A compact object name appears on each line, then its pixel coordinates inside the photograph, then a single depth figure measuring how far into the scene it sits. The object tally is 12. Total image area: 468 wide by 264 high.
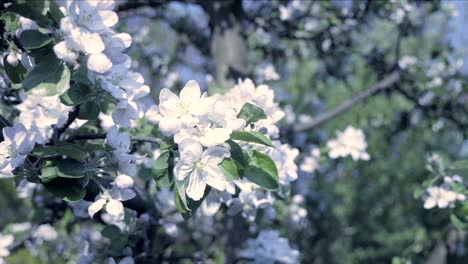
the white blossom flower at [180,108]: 0.78
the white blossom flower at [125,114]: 0.81
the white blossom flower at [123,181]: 0.81
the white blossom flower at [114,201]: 0.81
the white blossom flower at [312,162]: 1.29
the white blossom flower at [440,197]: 1.04
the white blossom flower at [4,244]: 0.96
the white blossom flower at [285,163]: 0.92
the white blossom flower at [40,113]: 0.75
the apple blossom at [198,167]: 0.77
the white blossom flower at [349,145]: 1.26
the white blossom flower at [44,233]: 1.33
